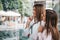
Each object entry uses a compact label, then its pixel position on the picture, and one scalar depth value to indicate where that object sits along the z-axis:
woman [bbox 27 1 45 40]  3.37
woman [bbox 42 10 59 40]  3.39
